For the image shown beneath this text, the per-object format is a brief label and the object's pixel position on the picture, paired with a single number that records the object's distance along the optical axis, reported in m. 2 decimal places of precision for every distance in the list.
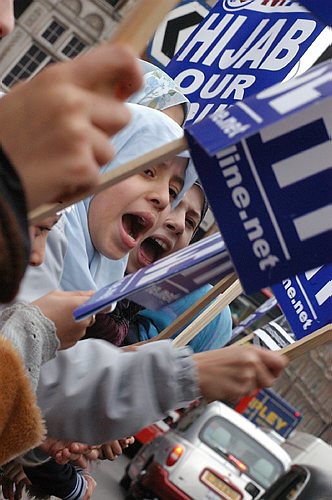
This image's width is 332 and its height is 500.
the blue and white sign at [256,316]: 5.20
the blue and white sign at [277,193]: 2.03
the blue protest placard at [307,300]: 3.42
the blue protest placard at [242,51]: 4.64
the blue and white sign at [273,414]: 23.75
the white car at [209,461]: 12.39
